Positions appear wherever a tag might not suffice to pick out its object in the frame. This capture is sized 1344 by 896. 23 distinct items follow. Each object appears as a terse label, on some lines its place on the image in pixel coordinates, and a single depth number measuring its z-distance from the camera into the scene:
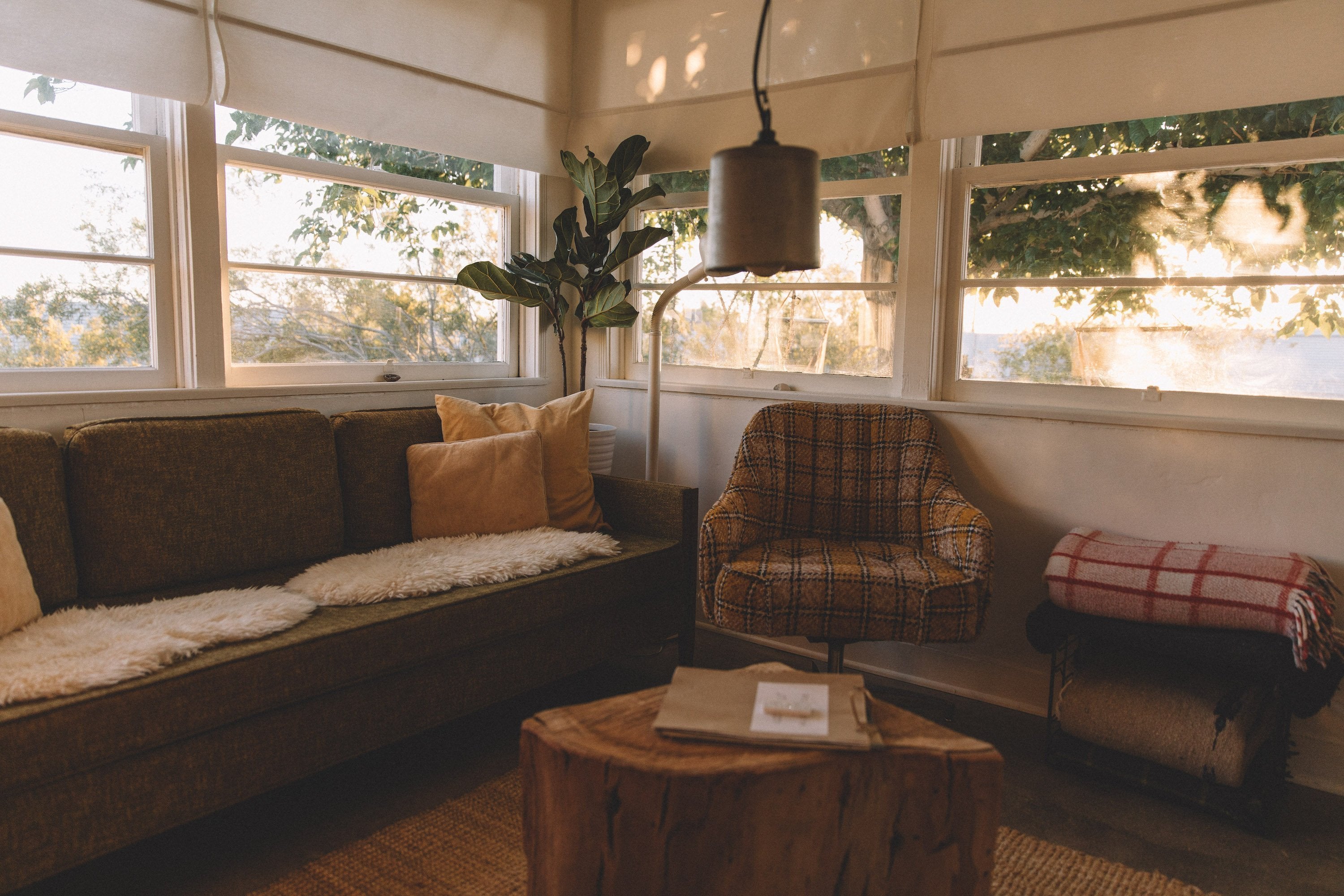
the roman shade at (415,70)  2.57
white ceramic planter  3.25
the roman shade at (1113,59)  2.18
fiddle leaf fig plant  3.21
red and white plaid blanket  1.96
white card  1.40
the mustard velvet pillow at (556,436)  2.85
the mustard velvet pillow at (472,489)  2.66
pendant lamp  1.31
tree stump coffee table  1.29
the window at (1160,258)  2.30
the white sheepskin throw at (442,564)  2.13
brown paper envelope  1.37
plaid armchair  2.27
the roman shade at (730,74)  2.82
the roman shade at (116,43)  2.11
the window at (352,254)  2.74
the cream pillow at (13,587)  1.78
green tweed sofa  1.55
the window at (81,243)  2.27
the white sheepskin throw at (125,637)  1.55
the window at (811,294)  3.03
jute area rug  1.78
